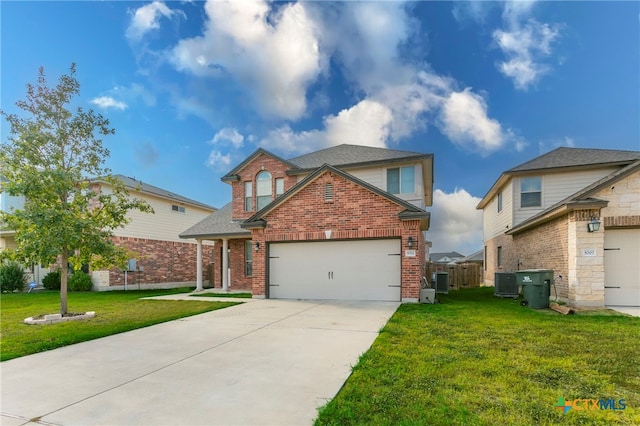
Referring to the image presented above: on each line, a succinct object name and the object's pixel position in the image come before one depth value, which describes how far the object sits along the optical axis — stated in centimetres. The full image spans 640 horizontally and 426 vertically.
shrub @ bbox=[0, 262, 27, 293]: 1803
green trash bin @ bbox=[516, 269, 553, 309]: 1001
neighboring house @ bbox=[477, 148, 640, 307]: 948
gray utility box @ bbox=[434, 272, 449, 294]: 1508
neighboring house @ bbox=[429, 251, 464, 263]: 4639
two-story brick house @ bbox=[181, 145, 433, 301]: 1112
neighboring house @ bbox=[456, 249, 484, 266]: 3553
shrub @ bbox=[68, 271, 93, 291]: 1755
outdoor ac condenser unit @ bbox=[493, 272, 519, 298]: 1326
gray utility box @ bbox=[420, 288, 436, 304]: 1087
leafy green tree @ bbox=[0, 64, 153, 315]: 833
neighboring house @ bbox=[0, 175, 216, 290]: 1873
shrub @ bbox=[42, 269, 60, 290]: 1864
